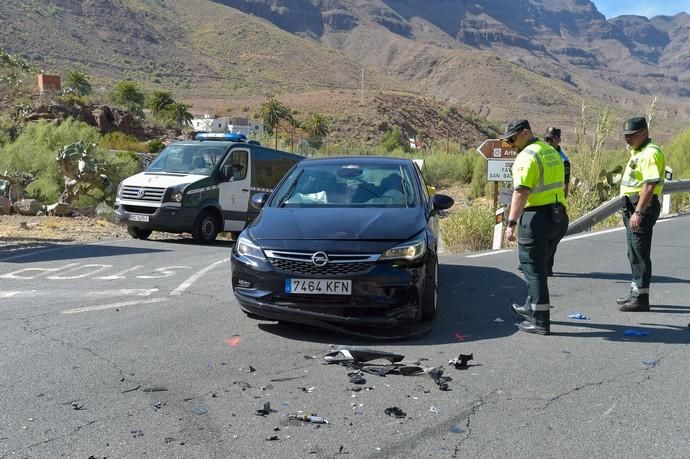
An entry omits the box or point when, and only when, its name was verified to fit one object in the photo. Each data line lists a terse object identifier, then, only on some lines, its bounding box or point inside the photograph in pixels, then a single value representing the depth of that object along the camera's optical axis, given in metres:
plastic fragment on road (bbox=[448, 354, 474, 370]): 5.56
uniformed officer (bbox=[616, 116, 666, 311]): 7.21
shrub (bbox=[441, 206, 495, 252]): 13.17
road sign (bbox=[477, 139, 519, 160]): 12.54
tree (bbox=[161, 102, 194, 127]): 68.69
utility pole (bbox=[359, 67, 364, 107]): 86.25
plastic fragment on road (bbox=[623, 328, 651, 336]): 6.66
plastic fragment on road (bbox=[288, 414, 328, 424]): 4.46
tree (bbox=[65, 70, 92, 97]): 66.00
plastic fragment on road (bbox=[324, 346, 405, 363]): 5.65
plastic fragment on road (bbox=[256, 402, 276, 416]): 4.57
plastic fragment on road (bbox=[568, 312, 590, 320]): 7.28
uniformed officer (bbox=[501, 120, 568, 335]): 6.41
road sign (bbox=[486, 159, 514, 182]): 12.56
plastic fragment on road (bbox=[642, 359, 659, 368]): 5.71
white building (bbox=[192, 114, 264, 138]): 58.84
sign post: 12.54
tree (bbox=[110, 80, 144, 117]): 70.00
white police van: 14.59
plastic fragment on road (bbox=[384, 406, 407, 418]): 4.56
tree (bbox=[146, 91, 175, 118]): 71.56
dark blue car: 6.10
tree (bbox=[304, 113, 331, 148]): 71.44
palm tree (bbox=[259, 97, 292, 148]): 73.00
